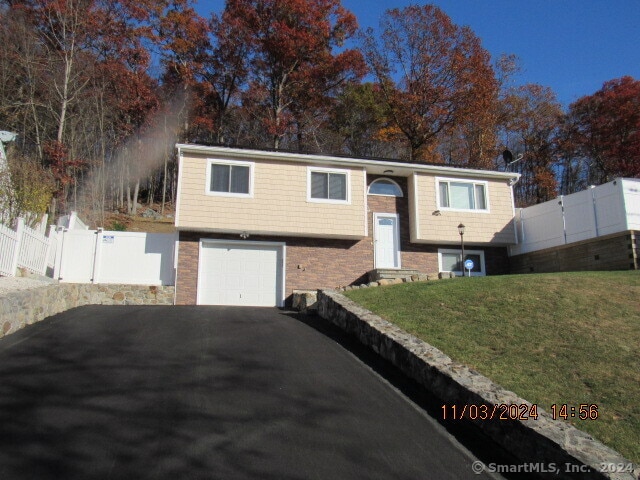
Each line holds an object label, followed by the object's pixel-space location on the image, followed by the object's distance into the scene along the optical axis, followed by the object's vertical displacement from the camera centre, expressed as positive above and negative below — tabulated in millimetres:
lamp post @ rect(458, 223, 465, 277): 16389 +2546
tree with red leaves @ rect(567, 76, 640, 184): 29766 +11090
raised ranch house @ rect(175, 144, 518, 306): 15078 +2789
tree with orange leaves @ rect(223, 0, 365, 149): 27484 +13996
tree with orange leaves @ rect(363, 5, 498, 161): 27109 +12513
